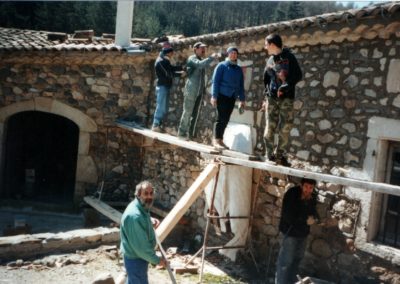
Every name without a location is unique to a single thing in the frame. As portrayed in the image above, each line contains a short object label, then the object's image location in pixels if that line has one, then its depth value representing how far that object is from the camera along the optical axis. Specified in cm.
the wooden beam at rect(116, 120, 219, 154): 618
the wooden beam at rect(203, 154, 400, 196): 394
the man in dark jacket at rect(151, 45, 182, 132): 776
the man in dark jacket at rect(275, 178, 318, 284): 516
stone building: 506
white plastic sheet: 651
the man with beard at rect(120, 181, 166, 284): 405
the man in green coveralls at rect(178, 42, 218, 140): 684
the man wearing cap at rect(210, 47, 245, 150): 605
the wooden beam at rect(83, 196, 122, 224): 823
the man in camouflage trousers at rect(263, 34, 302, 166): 509
